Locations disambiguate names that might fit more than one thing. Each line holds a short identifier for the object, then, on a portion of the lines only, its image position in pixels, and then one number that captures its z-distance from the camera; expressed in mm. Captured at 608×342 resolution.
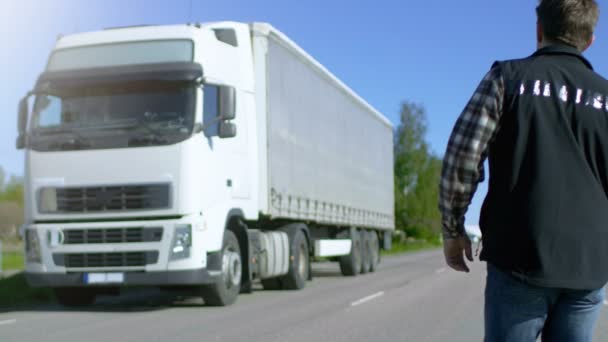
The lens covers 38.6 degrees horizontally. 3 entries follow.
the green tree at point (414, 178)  86562
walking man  2707
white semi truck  11172
